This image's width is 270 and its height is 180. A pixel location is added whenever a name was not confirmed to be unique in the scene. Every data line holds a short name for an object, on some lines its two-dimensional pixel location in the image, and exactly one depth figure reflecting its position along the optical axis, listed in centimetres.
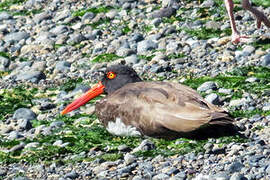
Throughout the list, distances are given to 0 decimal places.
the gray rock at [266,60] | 1955
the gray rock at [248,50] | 2066
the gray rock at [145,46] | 2227
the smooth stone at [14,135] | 1645
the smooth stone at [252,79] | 1825
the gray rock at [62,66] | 2180
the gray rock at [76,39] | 2392
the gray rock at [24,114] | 1778
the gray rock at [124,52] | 2215
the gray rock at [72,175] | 1358
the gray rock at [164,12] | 2505
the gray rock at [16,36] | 2512
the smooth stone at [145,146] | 1452
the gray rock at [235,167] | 1242
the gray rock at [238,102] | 1656
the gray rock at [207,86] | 1803
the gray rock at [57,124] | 1697
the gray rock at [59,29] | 2519
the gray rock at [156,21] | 2448
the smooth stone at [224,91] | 1759
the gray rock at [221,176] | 1219
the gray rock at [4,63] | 2262
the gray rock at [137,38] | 2337
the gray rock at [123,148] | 1461
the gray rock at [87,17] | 2592
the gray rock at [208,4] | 2540
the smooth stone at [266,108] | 1585
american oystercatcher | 1454
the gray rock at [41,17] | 2667
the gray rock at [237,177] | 1195
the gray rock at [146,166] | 1343
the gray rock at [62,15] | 2661
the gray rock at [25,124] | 1709
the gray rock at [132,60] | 2150
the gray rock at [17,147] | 1548
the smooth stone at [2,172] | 1430
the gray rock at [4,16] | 2752
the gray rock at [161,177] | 1280
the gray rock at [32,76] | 2111
